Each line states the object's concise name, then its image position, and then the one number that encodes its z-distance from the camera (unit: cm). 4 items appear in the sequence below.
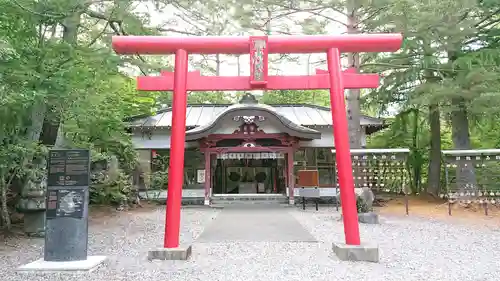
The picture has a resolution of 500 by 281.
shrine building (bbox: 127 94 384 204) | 1398
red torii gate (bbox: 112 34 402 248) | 621
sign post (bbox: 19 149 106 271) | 564
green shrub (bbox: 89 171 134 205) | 1175
